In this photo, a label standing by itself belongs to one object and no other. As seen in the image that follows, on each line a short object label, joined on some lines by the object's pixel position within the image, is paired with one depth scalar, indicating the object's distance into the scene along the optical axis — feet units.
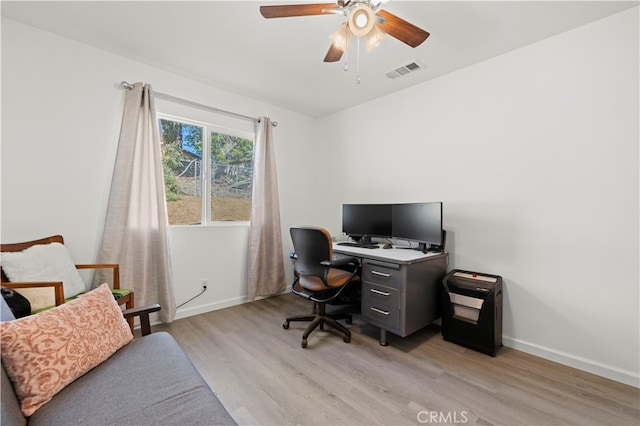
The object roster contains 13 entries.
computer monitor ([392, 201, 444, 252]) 8.16
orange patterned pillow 3.19
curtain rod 8.25
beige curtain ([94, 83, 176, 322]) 7.90
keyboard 9.66
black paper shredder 7.09
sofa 3.03
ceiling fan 4.91
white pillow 5.82
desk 7.32
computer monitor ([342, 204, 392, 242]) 9.89
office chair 7.35
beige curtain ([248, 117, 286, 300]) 10.85
